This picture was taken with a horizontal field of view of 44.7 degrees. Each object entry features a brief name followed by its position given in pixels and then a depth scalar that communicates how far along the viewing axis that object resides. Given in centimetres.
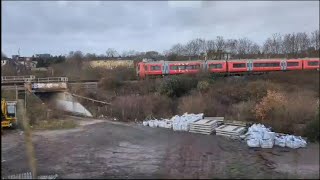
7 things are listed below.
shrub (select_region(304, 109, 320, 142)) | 1437
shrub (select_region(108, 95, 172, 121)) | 2338
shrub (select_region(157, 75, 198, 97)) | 2509
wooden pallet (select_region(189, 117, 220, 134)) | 1780
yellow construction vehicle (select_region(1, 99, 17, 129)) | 1983
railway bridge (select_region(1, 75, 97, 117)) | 2670
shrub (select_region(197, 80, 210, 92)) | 2449
